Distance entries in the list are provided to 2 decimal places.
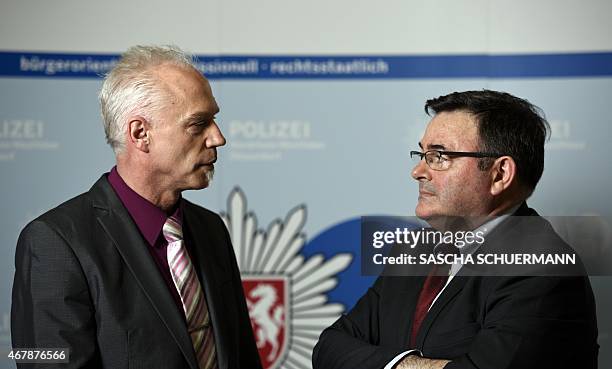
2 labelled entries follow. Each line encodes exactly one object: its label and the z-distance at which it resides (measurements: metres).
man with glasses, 3.63
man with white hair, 3.52
